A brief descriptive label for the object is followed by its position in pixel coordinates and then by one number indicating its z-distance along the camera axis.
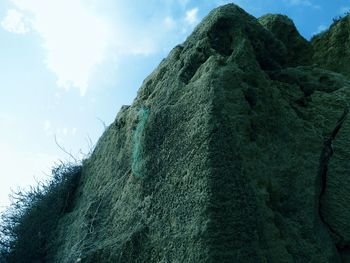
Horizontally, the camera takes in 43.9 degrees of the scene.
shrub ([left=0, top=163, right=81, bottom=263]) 5.09
